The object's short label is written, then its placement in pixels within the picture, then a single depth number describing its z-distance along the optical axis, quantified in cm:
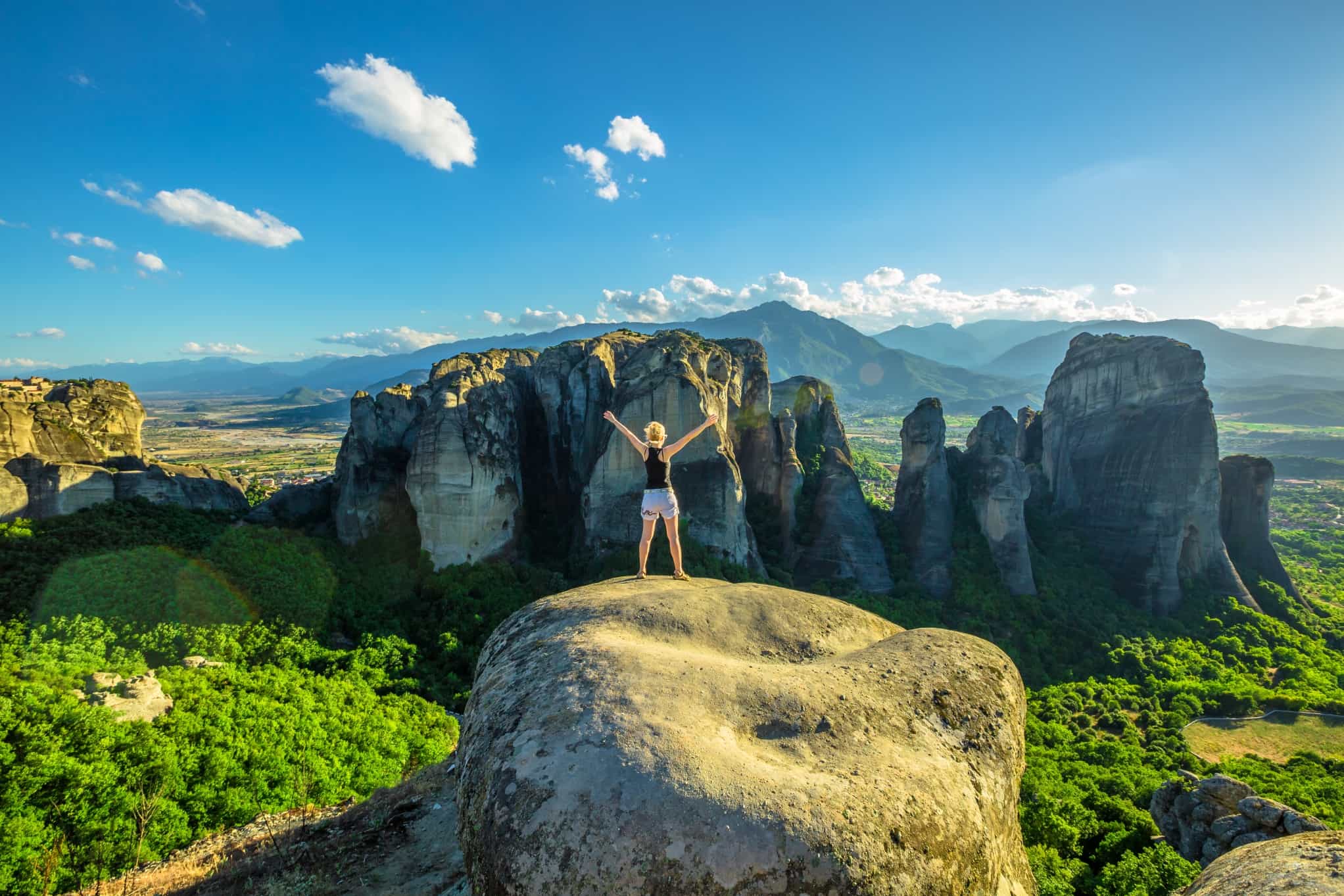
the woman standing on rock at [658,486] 796
